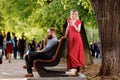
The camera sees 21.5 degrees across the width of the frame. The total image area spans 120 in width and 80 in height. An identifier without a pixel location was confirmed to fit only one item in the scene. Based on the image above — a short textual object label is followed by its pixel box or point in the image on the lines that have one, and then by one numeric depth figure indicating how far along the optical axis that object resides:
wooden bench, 8.01
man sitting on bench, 8.07
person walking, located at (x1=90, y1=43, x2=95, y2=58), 32.57
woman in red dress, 8.51
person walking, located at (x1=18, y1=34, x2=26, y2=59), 21.77
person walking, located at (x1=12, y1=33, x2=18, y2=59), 21.83
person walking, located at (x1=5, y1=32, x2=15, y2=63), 17.45
